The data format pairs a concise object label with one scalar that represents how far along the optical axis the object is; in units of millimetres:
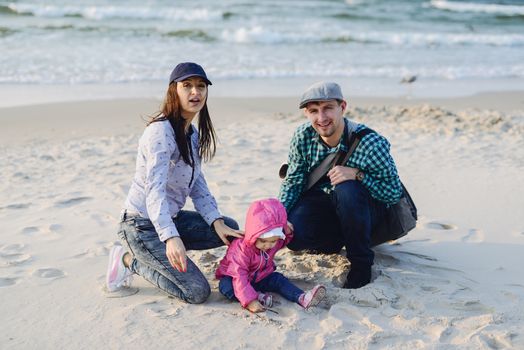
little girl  3273
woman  3303
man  3479
